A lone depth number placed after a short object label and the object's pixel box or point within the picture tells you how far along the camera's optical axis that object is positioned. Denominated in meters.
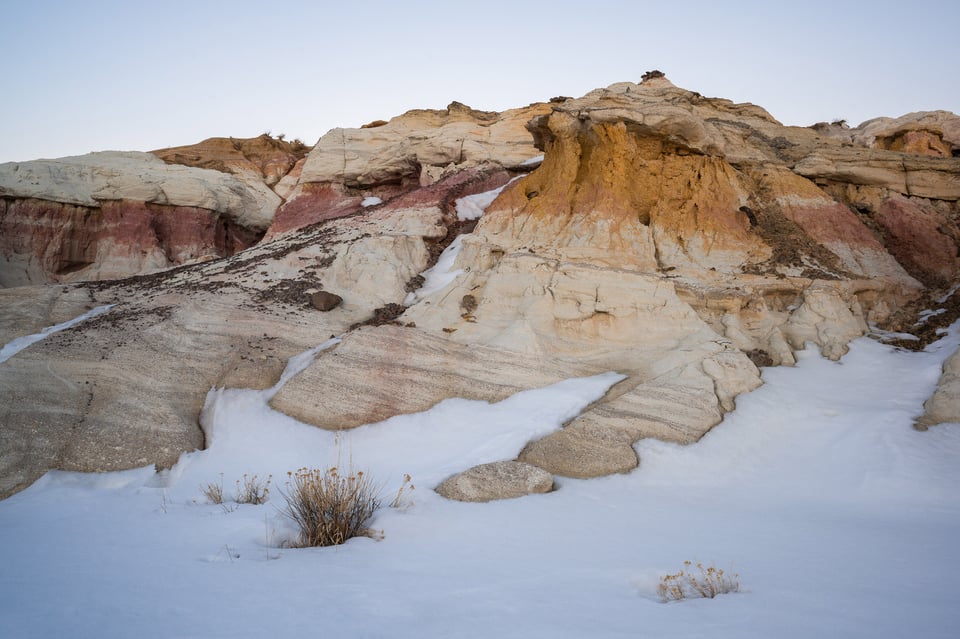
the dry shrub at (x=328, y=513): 4.67
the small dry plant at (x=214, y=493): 6.21
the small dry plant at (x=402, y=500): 5.70
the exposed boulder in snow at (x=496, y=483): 6.10
